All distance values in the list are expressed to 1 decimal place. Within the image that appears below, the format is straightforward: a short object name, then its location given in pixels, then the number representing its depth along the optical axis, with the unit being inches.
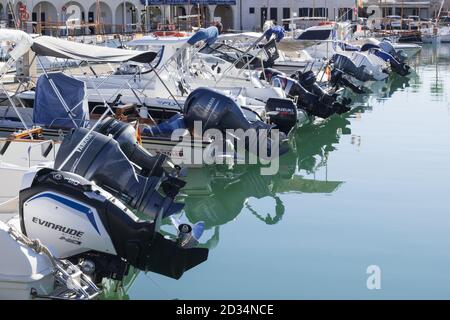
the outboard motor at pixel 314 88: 725.3
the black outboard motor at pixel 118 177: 320.8
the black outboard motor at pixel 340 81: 875.5
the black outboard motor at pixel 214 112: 499.2
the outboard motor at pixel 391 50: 1360.7
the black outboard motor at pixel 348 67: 1048.2
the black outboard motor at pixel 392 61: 1255.5
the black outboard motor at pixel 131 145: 360.5
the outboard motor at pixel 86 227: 267.6
